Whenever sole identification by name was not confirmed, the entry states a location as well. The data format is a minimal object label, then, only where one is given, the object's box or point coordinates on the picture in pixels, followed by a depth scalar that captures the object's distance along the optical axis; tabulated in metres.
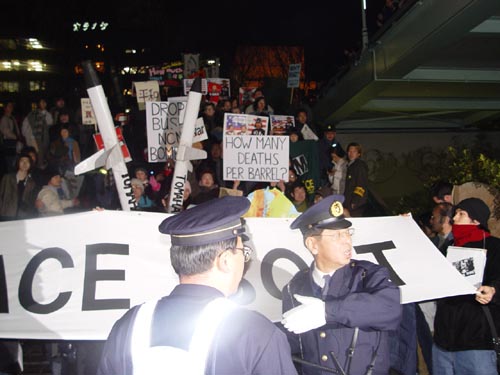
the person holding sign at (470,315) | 4.41
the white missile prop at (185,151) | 6.01
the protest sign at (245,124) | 9.64
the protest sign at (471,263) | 4.59
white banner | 4.83
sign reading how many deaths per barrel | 8.04
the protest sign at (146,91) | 12.64
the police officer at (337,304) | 3.11
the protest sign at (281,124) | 13.19
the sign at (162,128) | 7.64
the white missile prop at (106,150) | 5.62
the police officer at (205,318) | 2.06
